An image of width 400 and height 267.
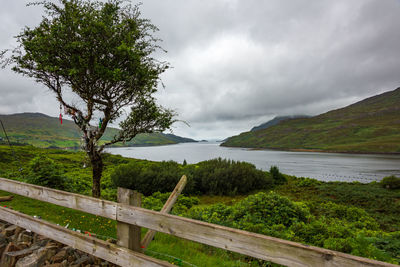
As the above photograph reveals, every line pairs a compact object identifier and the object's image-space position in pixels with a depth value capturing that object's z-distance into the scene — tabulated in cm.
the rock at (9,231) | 498
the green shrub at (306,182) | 2841
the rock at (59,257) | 399
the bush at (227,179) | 2311
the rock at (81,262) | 389
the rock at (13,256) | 403
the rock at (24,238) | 470
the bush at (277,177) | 2969
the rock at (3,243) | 455
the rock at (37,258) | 384
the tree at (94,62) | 823
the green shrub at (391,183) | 2588
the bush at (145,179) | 1984
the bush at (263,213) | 893
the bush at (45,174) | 1010
